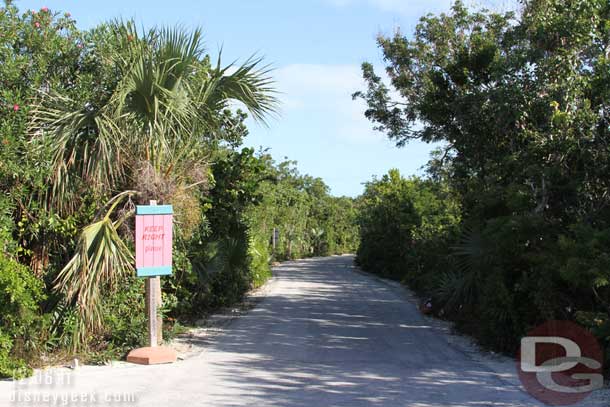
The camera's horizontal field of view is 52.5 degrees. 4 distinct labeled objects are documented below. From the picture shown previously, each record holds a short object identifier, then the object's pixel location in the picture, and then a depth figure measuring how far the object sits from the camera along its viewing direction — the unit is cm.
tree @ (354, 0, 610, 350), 881
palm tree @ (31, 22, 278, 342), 843
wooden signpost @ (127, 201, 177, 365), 867
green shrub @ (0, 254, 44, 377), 752
